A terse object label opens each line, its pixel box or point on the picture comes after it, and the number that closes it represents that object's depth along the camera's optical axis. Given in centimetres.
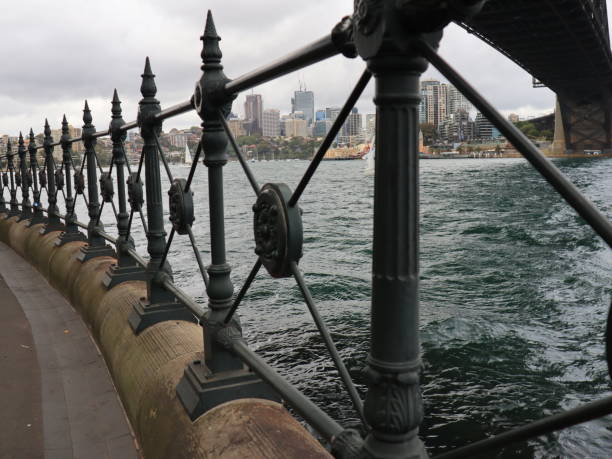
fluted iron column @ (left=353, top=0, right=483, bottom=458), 121
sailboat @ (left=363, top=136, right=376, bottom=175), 6454
